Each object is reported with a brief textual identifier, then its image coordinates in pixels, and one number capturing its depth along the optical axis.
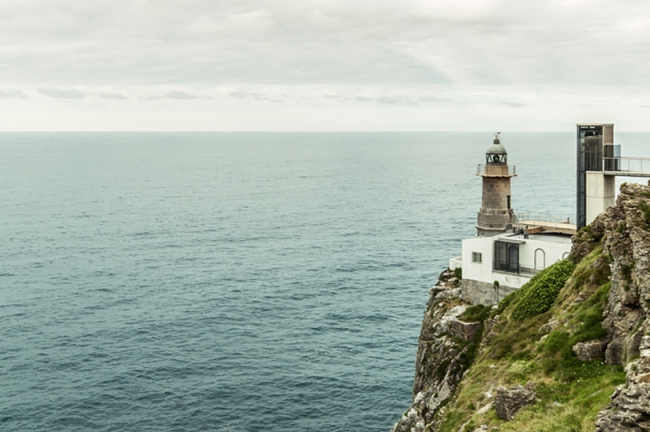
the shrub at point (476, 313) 49.75
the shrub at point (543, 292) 40.94
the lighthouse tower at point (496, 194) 63.97
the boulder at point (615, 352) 30.47
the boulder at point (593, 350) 31.81
